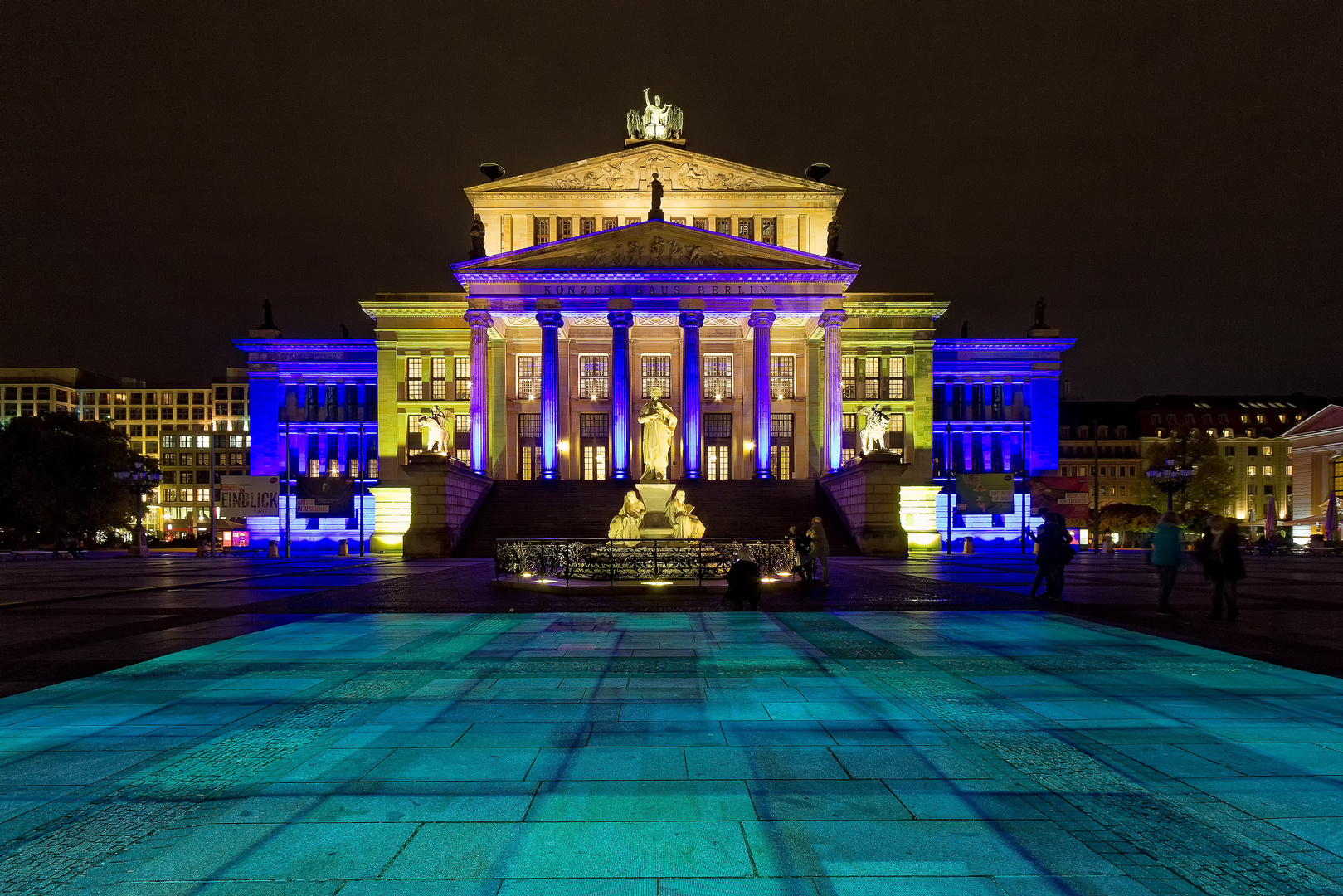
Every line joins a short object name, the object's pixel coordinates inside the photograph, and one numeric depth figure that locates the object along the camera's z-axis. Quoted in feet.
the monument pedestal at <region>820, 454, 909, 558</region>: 126.62
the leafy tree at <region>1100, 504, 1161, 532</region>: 244.63
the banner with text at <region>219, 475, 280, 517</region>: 158.61
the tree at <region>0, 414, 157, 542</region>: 192.13
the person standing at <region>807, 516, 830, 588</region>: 65.36
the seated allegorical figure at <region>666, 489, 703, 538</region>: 74.38
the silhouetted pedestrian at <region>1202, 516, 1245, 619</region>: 46.50
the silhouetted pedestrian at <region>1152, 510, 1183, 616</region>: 48.70
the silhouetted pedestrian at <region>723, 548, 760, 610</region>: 52.37
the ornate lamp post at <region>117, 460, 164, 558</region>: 166.09
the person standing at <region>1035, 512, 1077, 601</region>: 57.47
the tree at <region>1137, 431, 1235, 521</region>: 231.50
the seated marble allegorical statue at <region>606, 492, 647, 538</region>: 75.36
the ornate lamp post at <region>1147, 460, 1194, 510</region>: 117.80
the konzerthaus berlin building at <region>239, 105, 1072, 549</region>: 186.50
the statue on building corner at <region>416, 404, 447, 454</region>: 132.37
